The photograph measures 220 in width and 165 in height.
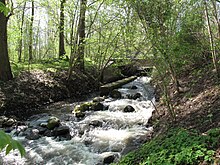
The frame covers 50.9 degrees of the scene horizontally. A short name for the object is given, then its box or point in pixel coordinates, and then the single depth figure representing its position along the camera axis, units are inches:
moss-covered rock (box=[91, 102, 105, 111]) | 399.5
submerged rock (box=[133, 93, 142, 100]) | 471.2
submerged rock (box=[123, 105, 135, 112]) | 372.8
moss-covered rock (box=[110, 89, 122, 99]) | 483.2
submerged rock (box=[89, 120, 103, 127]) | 316.2
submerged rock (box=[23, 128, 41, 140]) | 282.4
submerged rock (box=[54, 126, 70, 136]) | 291.6
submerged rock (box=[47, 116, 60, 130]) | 309.6
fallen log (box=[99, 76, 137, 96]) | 519.2
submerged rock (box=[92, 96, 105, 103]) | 446.8
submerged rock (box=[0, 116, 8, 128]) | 313.9
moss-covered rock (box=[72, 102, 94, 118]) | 363.9
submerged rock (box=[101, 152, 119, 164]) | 221.7
